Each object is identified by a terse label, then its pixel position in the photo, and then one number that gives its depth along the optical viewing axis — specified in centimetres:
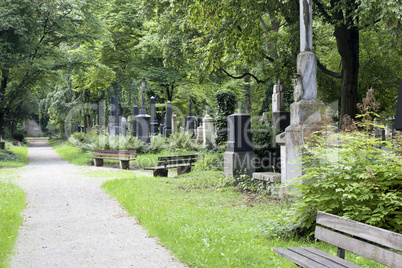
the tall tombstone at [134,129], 2440
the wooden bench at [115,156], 1516
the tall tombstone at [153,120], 2334
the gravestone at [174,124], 2574
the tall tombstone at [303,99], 685
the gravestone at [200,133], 2288
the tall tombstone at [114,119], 2358
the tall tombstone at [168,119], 2354
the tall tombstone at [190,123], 2474
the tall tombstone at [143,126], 2028
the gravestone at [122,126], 2472
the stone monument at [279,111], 1133
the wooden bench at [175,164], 1219
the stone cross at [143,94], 2211
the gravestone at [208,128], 2005
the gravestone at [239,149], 971
